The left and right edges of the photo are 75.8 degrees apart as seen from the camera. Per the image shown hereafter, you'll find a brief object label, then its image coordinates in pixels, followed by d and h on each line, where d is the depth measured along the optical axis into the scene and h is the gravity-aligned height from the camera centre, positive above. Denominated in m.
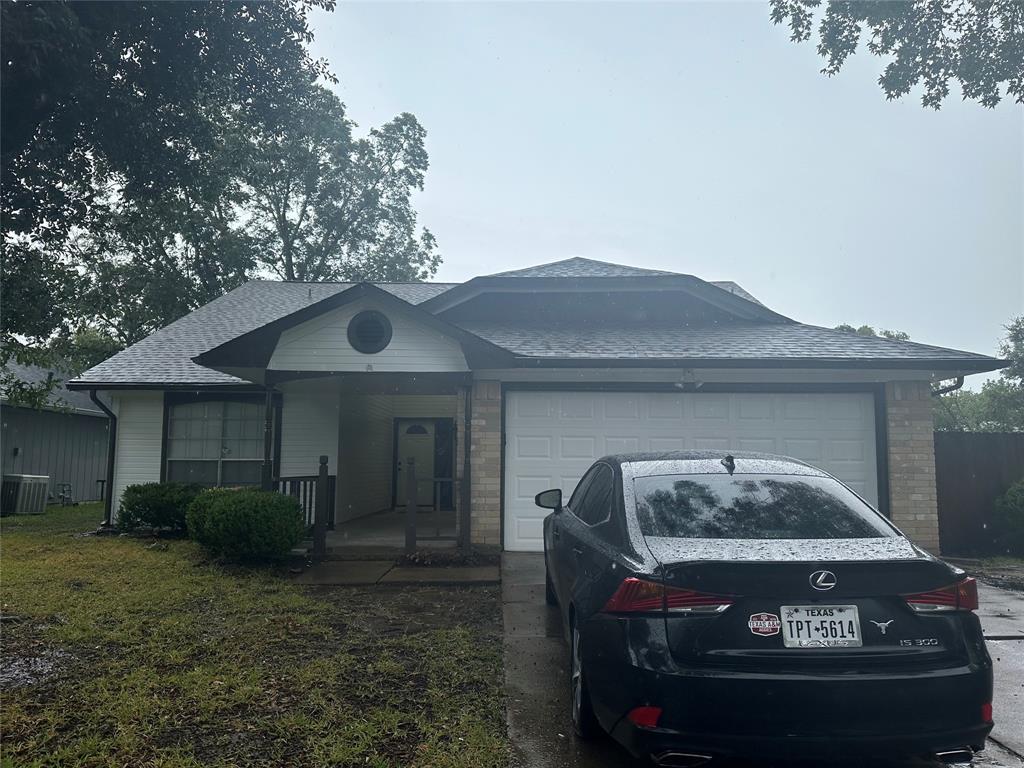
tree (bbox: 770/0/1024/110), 10.98 +6.95
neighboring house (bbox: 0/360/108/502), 16.89 -0.19
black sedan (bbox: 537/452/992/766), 2.50 -0.82
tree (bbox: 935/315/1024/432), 26.53 +1.83
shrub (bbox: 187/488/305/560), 7.92 -1.05
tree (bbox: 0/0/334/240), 4.94 +2.95
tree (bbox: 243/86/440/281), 29.98 +10.97
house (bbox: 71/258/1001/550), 8.82 +0.77
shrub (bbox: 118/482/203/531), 10.91 -1.13
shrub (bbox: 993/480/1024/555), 9.34 -1.01
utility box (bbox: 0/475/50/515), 15.23 -1.40
